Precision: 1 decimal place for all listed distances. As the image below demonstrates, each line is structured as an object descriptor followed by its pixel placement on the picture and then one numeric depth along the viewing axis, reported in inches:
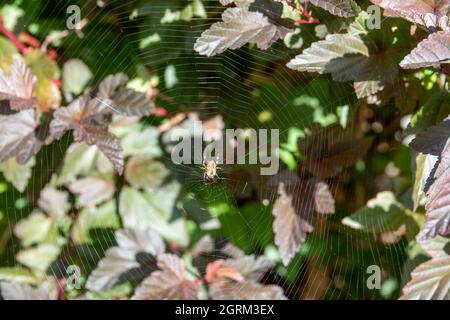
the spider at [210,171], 29.3
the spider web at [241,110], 27.7
